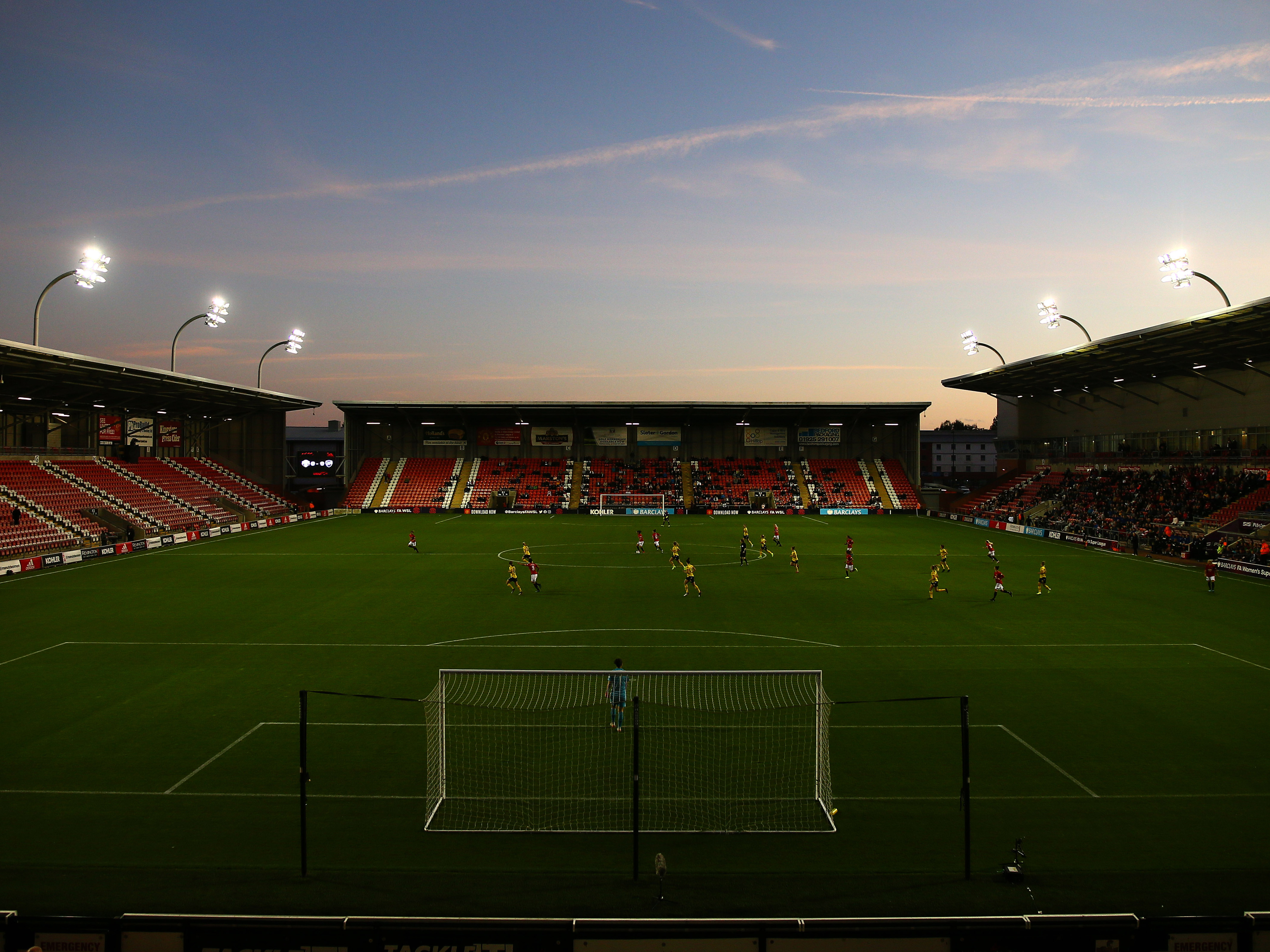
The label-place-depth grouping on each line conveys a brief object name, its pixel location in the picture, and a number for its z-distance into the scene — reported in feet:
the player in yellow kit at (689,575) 89.81
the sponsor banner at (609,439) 260.01
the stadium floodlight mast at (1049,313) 154.81
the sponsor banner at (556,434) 258.98
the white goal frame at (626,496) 232.53
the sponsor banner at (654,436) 261.03
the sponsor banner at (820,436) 258.37
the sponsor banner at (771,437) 261.03
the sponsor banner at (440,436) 256.93
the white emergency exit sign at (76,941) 19.97
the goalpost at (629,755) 35.58
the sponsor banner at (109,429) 180.55
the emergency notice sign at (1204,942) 19.67
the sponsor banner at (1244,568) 105.40
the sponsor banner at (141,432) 187.42
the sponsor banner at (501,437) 257.96
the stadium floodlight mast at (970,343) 188.14
